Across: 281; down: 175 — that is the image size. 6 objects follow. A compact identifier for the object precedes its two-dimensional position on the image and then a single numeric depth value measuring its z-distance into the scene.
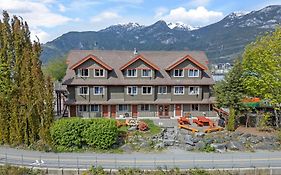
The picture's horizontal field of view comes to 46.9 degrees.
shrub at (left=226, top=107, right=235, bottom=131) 40.47
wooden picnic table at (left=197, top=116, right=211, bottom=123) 42.87
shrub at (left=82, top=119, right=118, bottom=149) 35.06
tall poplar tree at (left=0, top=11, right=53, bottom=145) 36.25
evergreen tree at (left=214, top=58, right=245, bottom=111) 41.41
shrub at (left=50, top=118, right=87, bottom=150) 35.03
